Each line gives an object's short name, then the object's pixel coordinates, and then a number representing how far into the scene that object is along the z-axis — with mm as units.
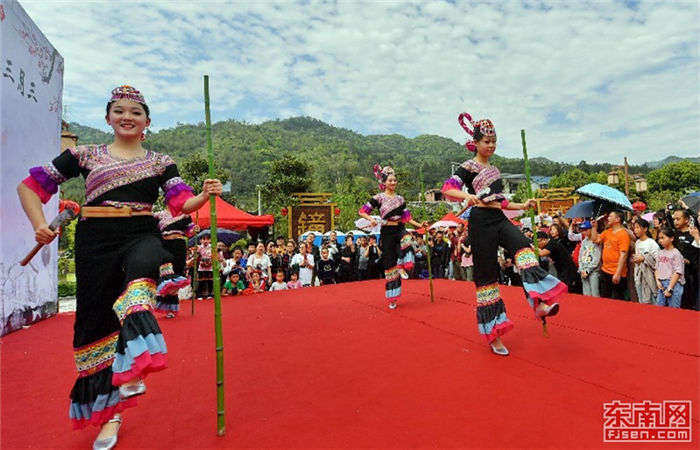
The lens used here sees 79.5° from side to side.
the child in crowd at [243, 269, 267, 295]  8312
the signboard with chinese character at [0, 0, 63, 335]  4590
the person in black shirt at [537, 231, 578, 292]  6000
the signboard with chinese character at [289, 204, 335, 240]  13961
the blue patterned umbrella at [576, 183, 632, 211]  4879
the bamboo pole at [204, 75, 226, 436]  2057
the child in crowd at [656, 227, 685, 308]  4656
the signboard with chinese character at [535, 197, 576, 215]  15832
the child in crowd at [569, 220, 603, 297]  5668
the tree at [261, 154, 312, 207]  20625
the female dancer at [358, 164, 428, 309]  5465
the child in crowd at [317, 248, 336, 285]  9539
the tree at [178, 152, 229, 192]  21734
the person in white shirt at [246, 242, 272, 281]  8766
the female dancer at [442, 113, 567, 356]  3041
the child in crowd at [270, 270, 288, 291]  8469
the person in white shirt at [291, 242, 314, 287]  9172
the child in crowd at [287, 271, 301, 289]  8773
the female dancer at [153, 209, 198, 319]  5570
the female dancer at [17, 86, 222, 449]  2070
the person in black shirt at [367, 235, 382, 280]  9797
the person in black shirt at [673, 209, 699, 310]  4793
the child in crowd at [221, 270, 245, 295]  8156
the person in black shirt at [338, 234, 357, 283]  9836
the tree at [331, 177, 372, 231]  27016
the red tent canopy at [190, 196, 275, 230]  11258
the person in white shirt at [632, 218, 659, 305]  5000
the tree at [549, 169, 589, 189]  38462
